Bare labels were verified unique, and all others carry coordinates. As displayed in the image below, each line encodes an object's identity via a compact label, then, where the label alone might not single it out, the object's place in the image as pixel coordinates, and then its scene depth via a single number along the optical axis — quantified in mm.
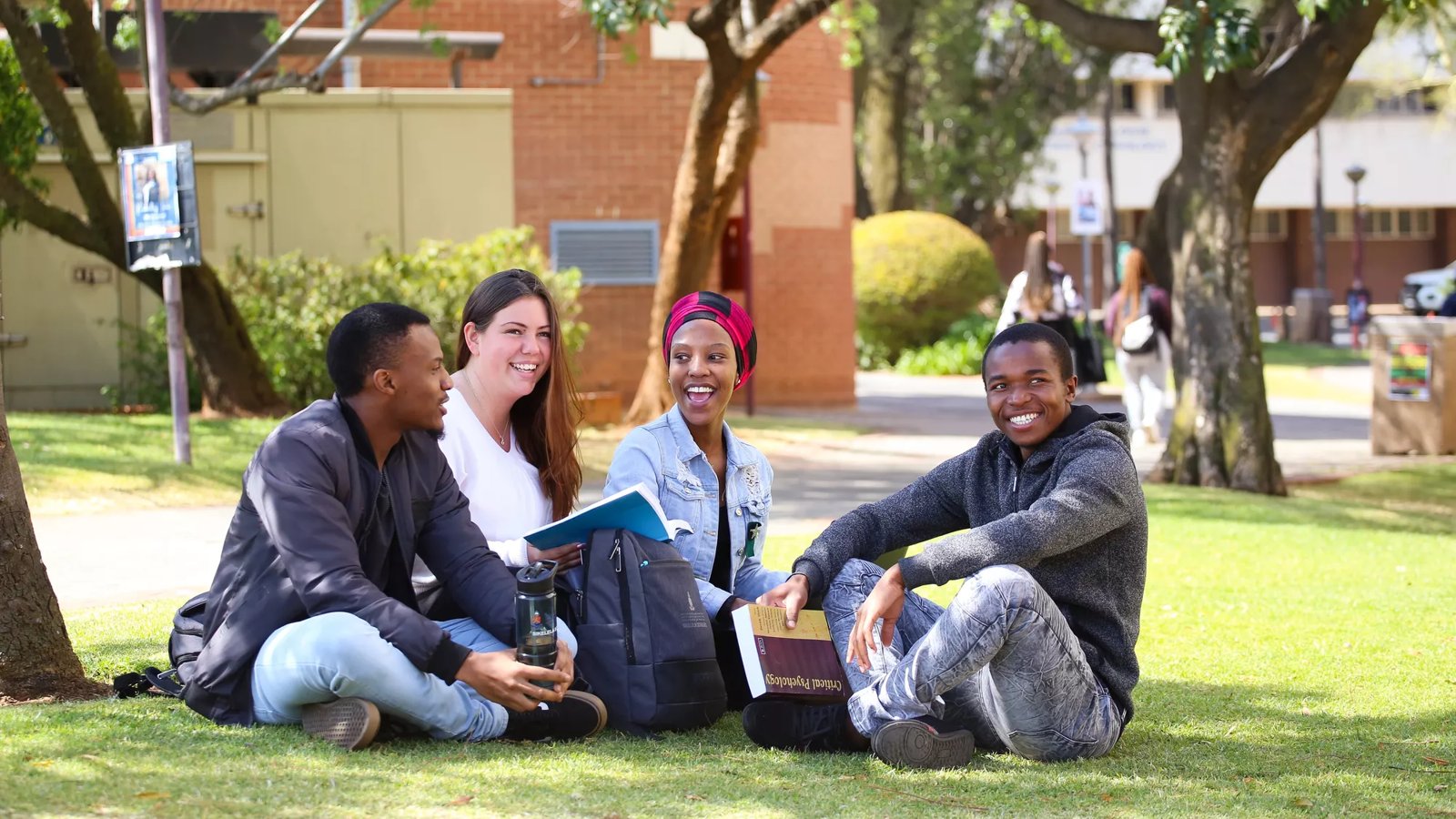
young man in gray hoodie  4445
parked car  37812
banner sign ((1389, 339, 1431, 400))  16062
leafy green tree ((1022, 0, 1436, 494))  12273
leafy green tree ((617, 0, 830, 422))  14430
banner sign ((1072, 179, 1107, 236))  22797
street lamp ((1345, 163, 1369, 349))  35406
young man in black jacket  4492
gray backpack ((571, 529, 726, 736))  4969
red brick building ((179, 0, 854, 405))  18516
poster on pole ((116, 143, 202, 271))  11656
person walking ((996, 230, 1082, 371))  15836
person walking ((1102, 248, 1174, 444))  15219
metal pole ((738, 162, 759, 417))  18766
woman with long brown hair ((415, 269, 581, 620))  5480
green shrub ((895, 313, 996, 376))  26484
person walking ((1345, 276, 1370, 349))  33500
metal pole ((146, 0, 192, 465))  11703
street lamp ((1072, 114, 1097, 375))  23591
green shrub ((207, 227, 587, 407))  14969
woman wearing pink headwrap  5402
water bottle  4594
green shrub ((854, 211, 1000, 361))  27250
